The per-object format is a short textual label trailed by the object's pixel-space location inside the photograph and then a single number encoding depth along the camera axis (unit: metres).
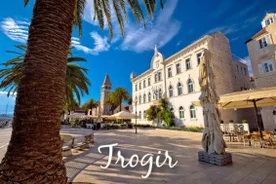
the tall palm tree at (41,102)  1.89
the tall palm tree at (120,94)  39.38
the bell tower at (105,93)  55.00
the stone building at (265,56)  15.99
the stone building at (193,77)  20.54
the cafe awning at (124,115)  19.19
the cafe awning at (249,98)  7.66
